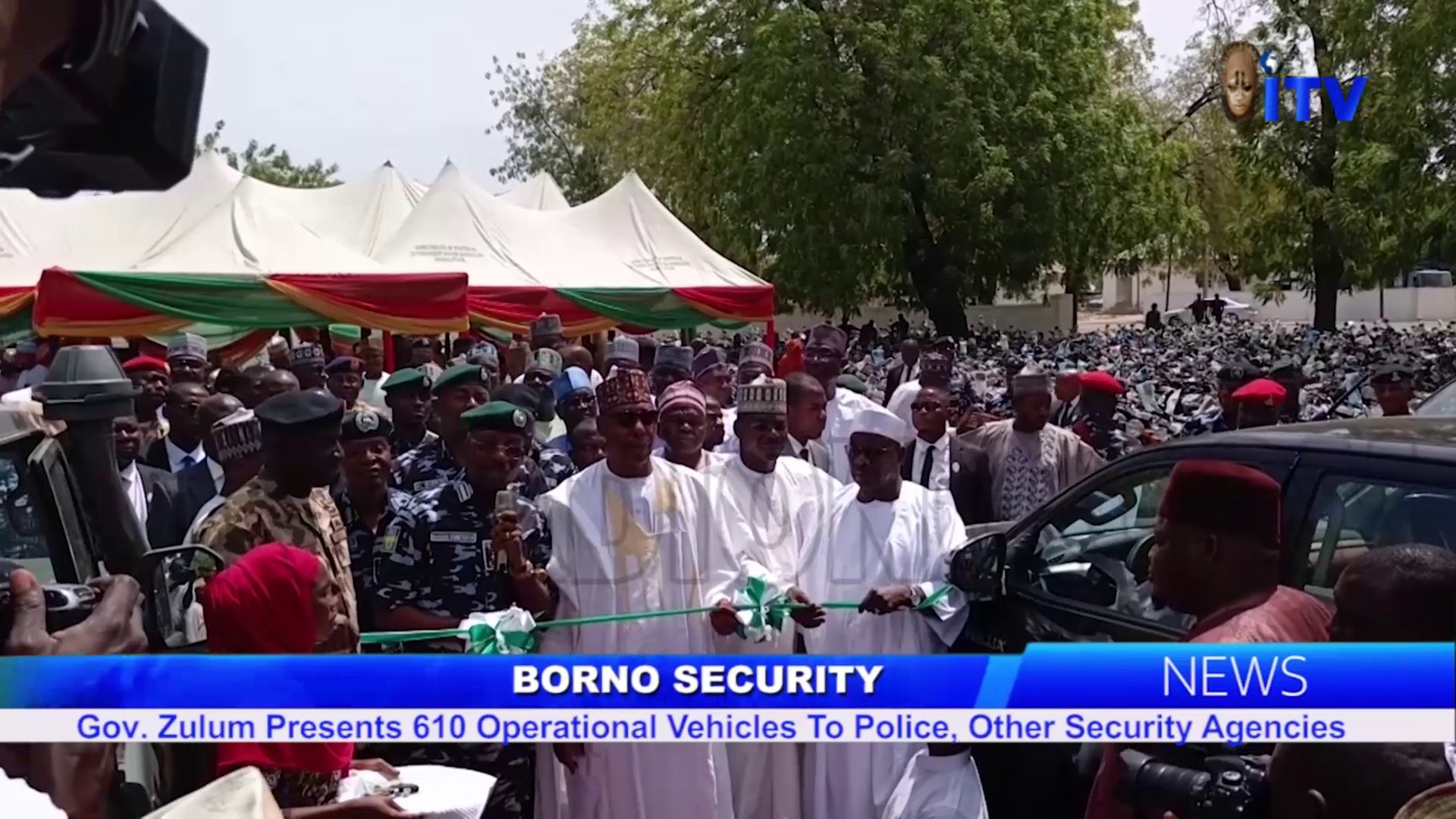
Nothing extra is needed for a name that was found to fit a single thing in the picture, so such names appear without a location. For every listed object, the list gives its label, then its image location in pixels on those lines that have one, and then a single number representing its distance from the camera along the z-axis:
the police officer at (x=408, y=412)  6.25
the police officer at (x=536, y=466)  5.11
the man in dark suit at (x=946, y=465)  6.00
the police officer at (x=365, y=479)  4.30
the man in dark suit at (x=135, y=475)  5.04
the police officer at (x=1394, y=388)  6.52
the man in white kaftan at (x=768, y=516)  4.12
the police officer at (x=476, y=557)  3.82
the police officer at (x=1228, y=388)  6.61
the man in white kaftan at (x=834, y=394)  6.54
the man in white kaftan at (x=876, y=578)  4.02
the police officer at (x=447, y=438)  4.99
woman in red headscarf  2.62
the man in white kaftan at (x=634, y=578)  3.84
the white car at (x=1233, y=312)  40.58
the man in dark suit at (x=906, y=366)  10.84
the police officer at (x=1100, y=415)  6.56
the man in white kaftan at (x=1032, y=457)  5.92
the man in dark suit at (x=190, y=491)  4.95
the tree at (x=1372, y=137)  11.80
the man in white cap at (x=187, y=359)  7.23
